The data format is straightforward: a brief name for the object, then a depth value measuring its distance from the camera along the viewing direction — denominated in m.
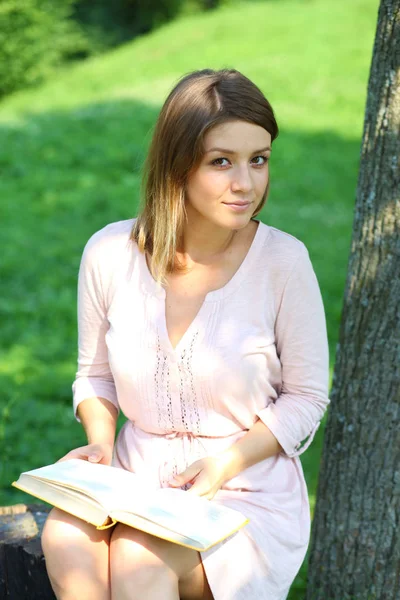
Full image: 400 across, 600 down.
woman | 4.46
